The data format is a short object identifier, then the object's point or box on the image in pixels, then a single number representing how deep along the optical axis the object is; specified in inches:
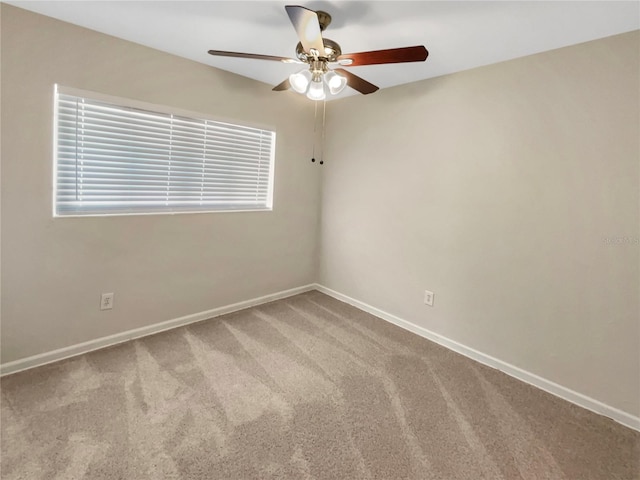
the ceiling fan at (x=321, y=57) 57.0
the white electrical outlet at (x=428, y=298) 109.9
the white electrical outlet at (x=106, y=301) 93.1
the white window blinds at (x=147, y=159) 84.7
